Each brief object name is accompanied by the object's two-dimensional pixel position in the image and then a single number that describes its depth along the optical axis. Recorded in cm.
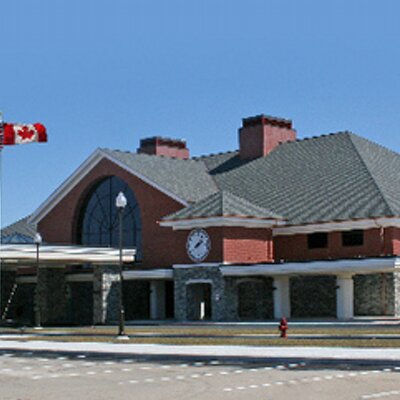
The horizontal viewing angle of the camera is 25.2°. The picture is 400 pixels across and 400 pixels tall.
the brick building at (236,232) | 4953
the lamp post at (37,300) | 4964
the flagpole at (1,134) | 4190
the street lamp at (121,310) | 3521
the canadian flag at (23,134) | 4247
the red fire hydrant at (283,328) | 3241
